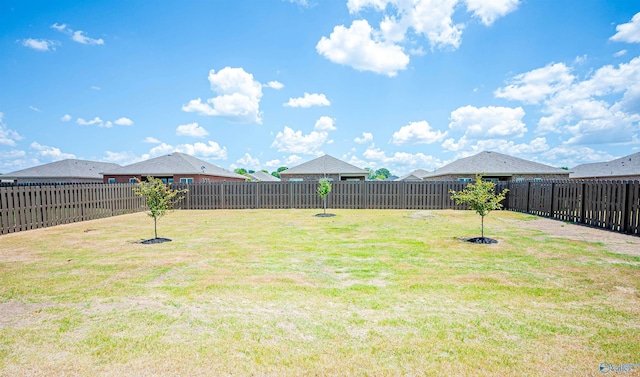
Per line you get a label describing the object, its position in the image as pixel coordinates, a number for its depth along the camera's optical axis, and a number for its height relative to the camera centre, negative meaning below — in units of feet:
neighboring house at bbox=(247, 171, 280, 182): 274.57 +0.48
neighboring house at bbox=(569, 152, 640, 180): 112.51 +2.73
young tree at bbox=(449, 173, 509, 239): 30.19 -1.94
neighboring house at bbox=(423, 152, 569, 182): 111.96 +2.57
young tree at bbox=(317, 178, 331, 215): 56.24 -2.14
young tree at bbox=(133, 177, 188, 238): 31.27 -2.05
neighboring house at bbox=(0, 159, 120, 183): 137.64 +1.55
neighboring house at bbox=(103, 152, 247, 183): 113.09 +2.28
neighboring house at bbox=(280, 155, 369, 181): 126.52 +2.17
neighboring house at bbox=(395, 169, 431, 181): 254.08 +2.42
